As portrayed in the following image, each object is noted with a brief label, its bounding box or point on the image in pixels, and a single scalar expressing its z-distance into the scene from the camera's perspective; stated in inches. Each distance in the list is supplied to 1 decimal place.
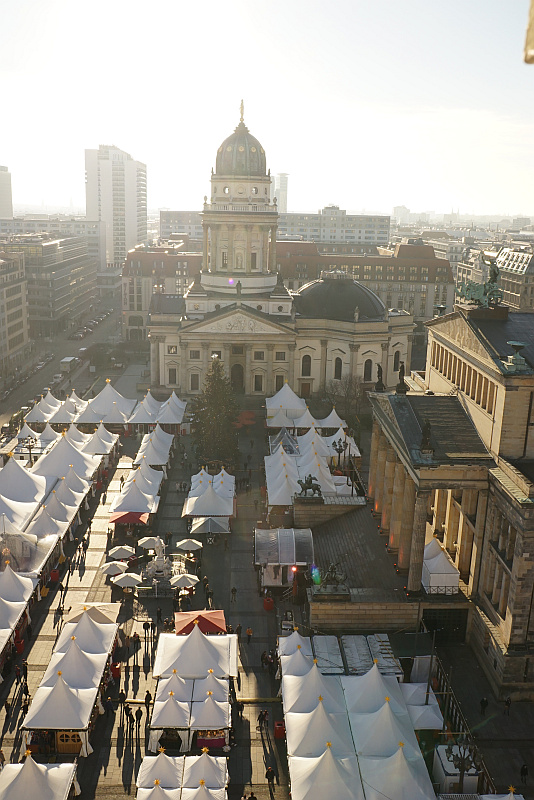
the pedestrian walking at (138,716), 1579.7
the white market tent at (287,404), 3622.0
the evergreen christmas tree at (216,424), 3080.7
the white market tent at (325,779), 1278.3
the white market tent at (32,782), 1257.4
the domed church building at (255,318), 4195.4
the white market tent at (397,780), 1280.8
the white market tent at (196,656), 1609.3
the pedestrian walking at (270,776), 1416.1
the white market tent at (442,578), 1875.0
